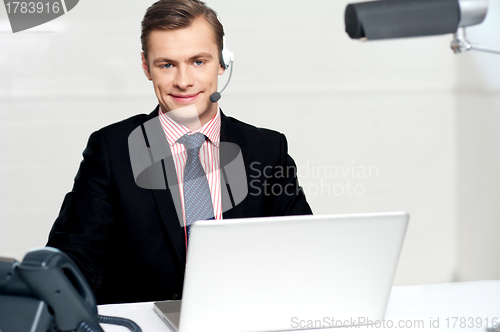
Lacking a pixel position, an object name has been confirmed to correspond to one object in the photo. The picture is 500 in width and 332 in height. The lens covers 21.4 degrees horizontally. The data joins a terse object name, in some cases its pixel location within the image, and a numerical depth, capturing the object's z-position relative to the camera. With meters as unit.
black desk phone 2.00
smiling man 2.48
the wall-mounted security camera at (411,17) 2.04
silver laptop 2.07
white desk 2.17
